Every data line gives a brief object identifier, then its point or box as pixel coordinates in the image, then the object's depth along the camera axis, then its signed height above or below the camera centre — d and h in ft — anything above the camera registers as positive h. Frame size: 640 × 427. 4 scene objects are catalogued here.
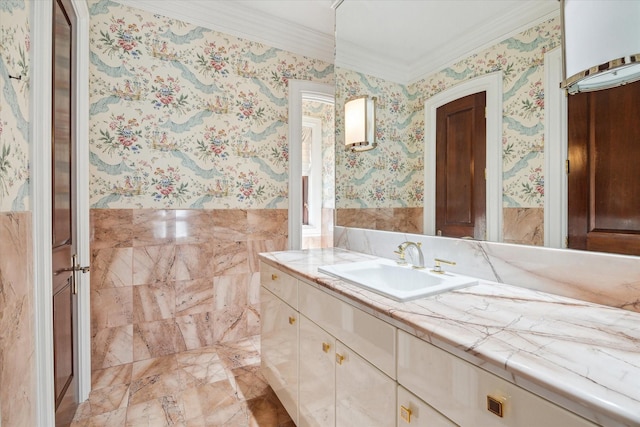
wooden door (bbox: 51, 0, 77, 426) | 4.69 -0.07
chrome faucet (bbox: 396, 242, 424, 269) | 4.96 -0.67
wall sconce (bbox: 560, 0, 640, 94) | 2.94 +1.71
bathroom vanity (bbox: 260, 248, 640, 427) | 1.85 -1.13
